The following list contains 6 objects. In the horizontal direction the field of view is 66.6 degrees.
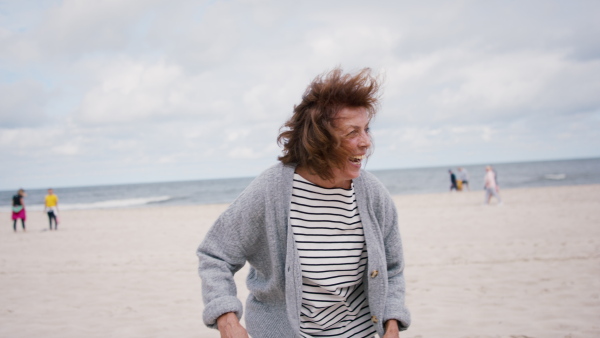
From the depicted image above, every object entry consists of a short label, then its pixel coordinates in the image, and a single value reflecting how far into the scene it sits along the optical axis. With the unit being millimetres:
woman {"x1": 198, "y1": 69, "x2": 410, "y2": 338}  2064
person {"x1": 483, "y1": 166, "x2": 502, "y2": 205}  17456
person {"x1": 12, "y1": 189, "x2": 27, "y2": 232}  16516
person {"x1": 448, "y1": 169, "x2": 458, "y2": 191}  28141
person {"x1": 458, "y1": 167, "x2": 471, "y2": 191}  27888
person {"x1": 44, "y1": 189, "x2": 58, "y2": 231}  16134
